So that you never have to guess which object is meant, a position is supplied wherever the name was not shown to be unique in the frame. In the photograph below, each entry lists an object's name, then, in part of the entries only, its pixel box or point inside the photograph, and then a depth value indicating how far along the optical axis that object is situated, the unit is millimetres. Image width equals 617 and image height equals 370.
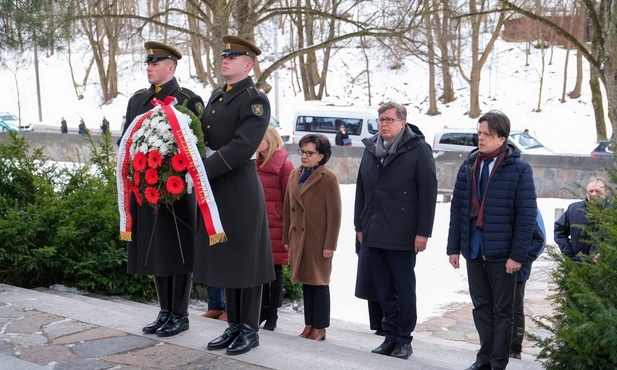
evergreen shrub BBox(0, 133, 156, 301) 7316
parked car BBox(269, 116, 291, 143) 34281
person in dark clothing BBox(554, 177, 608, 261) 6786
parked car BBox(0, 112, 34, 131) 42628
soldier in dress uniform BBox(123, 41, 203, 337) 5473
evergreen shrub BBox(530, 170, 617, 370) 3986
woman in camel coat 6375
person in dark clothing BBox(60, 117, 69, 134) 42375
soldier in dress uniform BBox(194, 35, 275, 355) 5172
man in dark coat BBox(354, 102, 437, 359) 5828
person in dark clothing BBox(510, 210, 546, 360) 6133
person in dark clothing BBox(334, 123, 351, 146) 28516
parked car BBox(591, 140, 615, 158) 26328
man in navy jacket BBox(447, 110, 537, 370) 5156
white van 30594
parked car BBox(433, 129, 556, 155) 26469
